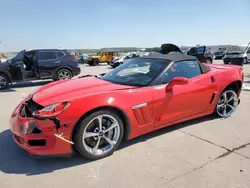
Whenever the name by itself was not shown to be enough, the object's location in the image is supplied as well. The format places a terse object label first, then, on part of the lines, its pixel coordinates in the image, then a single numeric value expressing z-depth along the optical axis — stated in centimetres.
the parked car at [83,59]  2713
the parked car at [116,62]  1927
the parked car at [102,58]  2273
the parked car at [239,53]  1703
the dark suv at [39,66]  869
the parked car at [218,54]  2873
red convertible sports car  256
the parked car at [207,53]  1531
